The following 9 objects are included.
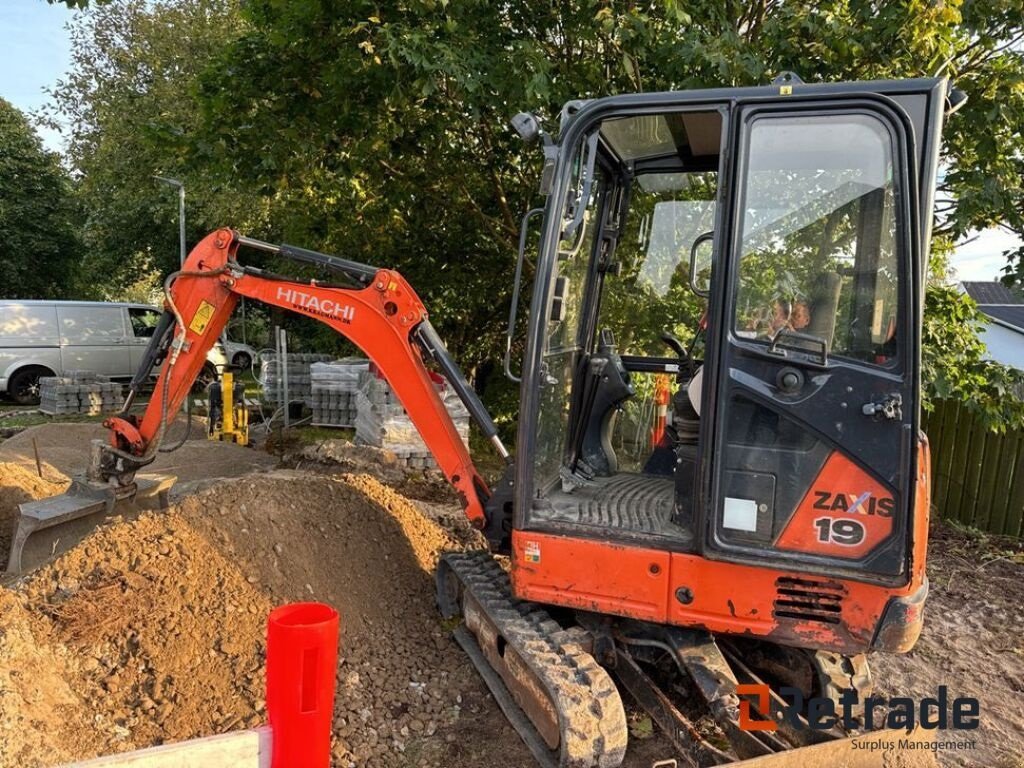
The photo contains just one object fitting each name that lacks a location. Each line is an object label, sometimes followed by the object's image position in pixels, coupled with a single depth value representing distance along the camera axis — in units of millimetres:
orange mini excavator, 2898
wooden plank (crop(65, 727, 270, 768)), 2008
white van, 13375
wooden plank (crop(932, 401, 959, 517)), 7590
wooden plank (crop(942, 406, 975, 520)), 7500
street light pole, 15755
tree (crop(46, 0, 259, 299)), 17703
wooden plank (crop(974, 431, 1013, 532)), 7281
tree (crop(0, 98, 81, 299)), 21703
